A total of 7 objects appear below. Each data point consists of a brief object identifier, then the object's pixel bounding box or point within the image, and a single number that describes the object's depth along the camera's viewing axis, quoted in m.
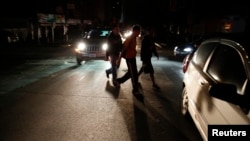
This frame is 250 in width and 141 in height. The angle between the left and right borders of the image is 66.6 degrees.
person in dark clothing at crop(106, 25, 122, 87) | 5.95
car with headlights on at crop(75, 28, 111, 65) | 9.18
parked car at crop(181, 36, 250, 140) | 1.84
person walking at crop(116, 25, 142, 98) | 5.12
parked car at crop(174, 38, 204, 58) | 11.14
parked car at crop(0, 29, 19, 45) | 16.13
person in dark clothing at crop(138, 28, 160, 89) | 5.77
